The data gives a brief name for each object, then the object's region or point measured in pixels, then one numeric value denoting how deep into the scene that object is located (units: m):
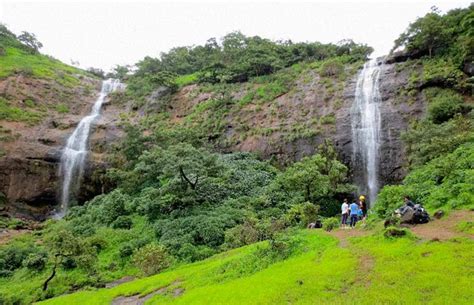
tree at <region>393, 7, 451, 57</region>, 34.02
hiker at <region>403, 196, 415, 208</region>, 15.82
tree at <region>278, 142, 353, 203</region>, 24.95
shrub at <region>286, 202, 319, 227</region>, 20.86
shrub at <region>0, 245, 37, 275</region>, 23.25
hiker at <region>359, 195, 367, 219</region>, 19.45
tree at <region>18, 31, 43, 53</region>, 64.88
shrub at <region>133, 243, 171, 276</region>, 18.55
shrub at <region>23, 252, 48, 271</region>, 21.47
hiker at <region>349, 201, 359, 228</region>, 19.02
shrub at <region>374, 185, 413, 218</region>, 17.80
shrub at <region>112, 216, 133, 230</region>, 26.52
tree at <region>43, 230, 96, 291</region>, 18.30
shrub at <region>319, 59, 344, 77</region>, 40.44
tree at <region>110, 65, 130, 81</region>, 68.26
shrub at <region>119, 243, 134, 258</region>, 22.28
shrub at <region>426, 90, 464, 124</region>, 27.72
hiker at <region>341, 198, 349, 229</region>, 19.17
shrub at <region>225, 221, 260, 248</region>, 20.42
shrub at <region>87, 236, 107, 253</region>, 23.23
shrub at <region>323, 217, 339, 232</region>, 18.02
